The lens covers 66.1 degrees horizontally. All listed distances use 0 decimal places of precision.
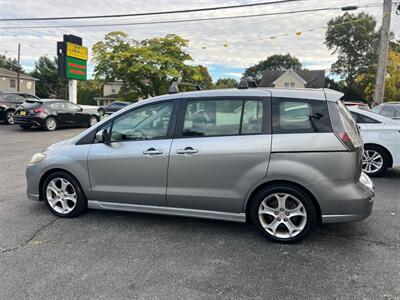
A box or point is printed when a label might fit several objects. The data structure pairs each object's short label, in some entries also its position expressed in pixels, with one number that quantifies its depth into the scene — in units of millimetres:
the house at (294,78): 52156
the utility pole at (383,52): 13130
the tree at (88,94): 63250
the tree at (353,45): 48188
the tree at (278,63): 81875
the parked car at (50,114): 13086
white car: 6117
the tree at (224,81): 85362
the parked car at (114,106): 28359
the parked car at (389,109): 8559
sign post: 19250
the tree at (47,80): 60978
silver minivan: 3143
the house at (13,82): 42062
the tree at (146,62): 30750
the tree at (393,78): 30719
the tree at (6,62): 63350
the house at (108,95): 61031
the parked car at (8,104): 15305
